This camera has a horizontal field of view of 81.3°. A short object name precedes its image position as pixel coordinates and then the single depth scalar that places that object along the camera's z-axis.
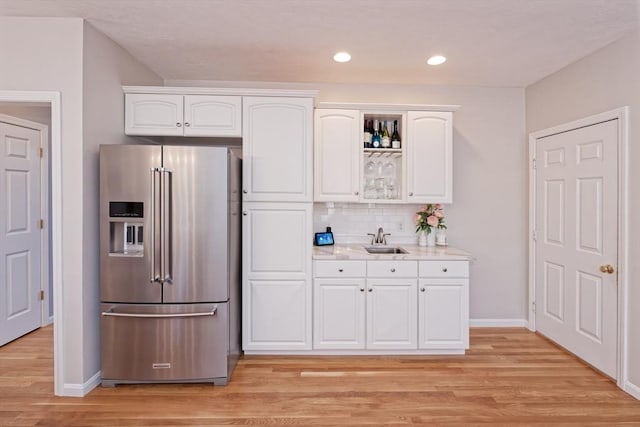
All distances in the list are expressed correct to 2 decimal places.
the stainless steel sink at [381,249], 3.71
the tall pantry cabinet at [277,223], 3.15
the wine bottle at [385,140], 3.63
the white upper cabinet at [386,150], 3.47
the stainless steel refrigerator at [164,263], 2.66
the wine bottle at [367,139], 3.62
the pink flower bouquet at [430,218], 3.71
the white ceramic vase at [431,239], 3.85
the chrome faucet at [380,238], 3.82
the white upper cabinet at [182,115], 3.09
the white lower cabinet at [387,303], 3.20
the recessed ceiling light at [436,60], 3.20
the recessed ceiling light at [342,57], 3.15
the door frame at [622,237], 2.70
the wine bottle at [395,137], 3.62
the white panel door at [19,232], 3.49
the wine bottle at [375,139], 3.62
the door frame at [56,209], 2.52
